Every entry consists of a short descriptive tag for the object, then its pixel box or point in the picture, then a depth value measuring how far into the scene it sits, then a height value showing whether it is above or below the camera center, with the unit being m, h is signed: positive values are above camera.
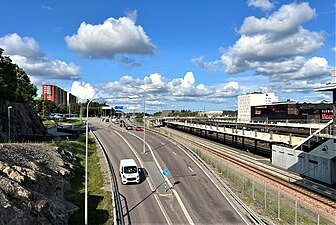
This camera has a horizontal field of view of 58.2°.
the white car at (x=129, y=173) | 30.19 -6.17
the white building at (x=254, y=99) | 177.20 +8.27
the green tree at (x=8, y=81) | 57.50 +6.18
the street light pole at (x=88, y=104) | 19.39 +0.40
